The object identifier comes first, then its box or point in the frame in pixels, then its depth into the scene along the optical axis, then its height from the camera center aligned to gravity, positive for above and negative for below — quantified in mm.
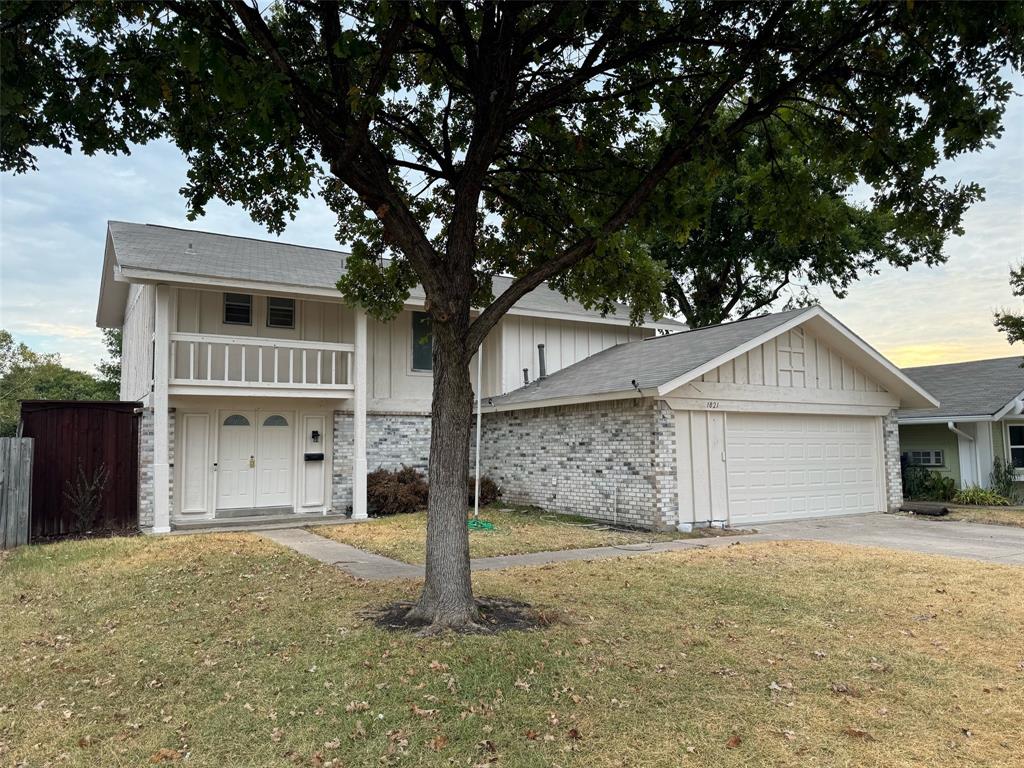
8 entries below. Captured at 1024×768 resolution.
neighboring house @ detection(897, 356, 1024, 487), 17297 -65
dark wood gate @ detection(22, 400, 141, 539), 11359 -420
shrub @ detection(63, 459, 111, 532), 11508 -1007
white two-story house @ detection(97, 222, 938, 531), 12266 +455
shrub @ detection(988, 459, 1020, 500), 17031 -1298
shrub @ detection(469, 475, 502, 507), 15750 -1381
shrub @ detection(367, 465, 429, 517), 14469 -1303
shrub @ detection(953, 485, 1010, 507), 16422 -1697
